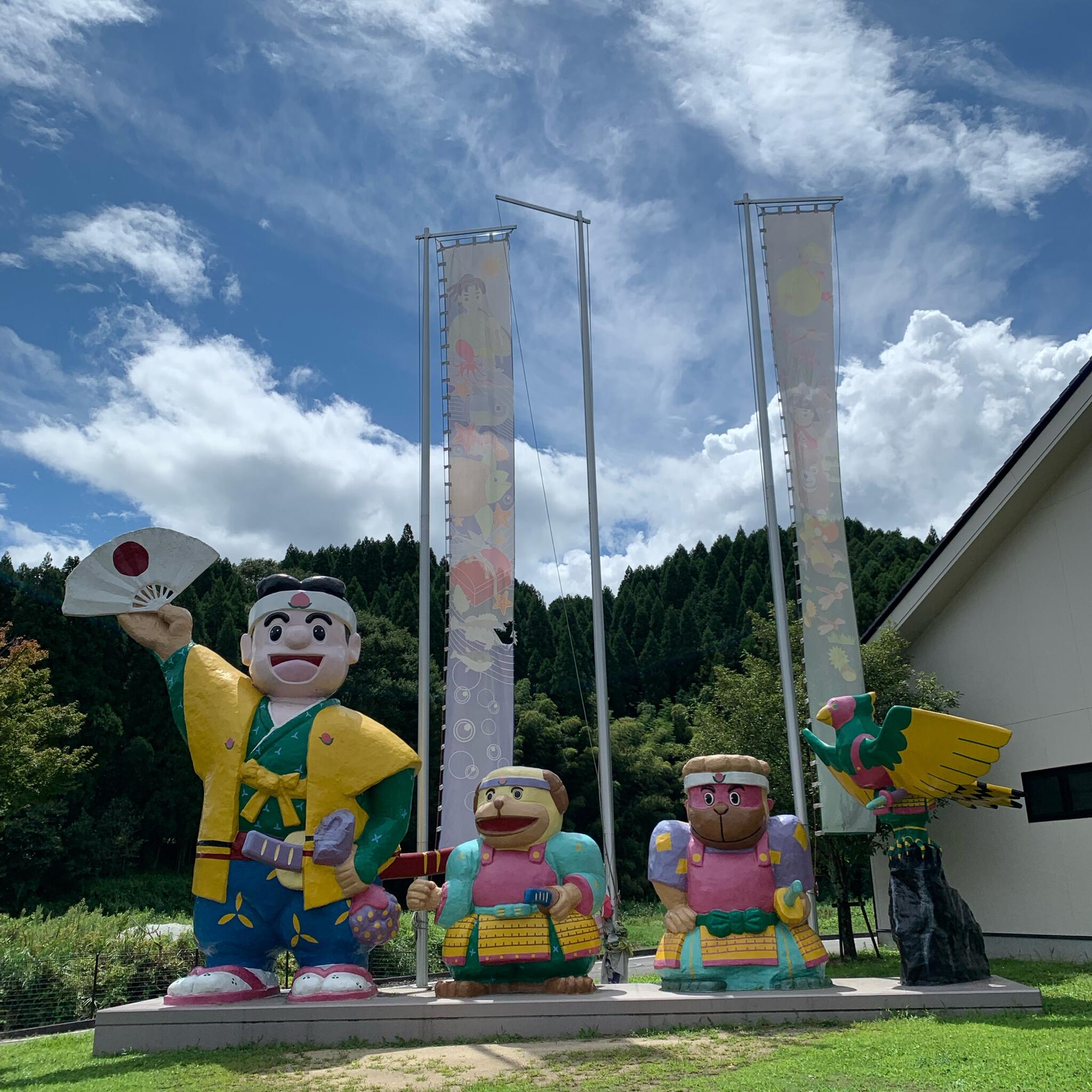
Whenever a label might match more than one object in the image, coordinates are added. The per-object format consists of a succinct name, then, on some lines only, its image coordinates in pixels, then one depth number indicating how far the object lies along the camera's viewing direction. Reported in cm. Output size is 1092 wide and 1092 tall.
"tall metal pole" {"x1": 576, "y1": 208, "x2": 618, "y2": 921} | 1063
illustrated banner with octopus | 1102
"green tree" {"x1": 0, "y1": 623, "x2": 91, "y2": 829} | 1695
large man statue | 855
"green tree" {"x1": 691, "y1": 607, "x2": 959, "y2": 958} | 1494
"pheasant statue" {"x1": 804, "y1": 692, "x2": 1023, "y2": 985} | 866
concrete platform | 780
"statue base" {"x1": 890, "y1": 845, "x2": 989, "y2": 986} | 870
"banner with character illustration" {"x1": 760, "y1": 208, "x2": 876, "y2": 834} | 1123
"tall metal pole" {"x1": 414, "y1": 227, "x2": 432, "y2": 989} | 1070
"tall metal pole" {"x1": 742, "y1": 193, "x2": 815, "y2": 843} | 1077
